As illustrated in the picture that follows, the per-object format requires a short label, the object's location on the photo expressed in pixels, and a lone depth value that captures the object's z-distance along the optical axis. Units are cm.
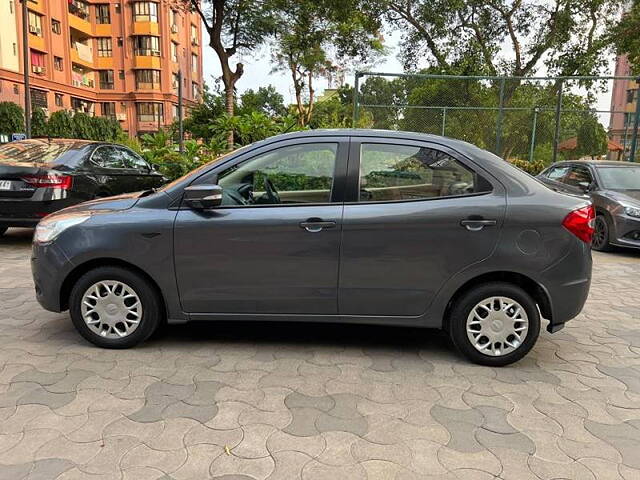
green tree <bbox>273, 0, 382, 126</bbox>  1770
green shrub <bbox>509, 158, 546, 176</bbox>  1282
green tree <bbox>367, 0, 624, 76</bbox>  1734
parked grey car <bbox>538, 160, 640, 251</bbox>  755
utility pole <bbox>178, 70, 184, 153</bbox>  1278
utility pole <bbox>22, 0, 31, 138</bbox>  1623
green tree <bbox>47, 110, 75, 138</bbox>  3175
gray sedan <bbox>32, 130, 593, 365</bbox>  342
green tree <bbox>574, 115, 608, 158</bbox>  1330
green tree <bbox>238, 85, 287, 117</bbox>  3142
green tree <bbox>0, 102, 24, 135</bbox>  3023
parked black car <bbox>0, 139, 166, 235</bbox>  670
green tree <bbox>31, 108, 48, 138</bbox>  3147
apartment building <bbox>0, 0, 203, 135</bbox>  4556
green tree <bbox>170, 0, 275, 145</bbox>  1731
